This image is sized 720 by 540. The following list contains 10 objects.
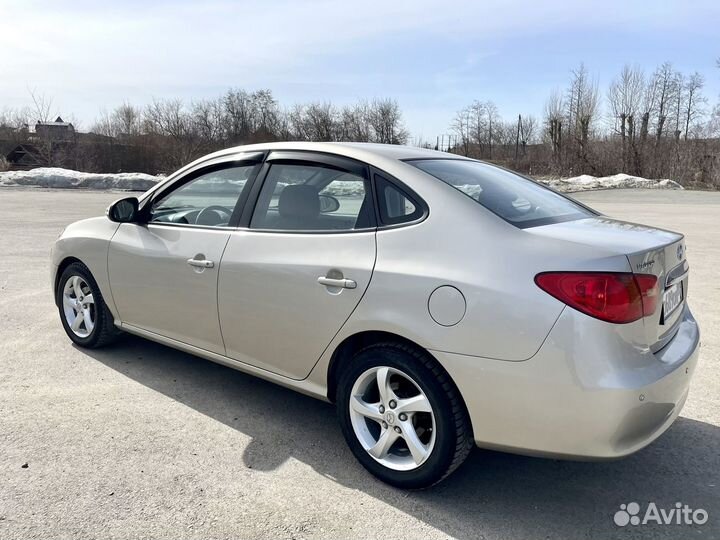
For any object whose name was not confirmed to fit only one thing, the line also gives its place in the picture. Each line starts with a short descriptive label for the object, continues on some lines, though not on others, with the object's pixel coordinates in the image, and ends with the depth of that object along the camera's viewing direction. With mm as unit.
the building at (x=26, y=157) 36719
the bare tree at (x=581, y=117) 41681
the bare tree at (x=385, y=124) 56938
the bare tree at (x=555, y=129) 43656
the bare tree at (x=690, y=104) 42938
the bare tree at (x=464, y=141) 62750
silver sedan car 2318
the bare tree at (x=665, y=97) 42088
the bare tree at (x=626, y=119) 39812
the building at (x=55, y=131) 37938
